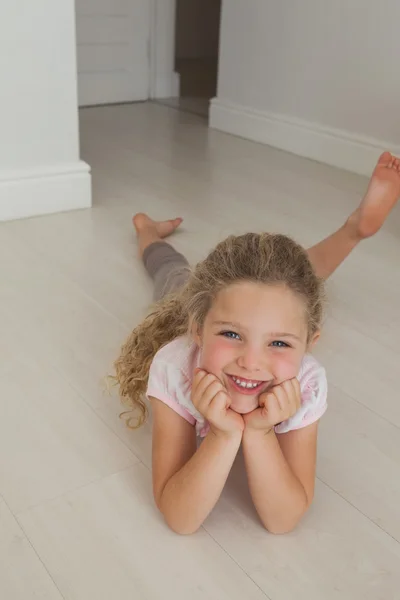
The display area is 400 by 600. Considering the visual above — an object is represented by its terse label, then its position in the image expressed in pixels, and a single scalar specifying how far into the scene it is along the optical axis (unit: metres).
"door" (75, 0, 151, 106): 3.59
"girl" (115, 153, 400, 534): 0.78
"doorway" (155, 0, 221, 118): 5.11
